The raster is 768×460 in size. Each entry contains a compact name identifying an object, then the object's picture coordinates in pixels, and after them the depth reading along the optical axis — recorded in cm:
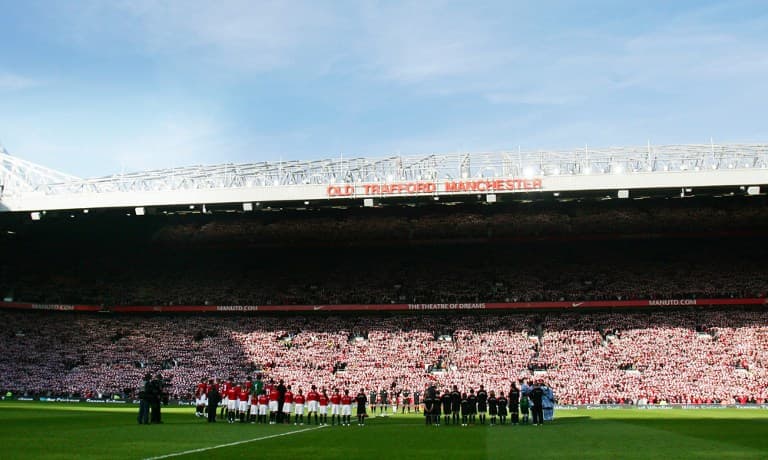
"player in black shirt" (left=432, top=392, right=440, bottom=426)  2686
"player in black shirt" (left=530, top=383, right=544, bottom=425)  2637
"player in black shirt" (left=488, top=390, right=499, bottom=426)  2791
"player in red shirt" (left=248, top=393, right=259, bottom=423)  2781
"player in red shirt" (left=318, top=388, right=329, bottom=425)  2752
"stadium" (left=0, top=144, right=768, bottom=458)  4819
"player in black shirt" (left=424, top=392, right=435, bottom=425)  2678
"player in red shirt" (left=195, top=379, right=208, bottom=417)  3037
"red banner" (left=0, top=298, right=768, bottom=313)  5394
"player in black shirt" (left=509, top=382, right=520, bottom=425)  2697
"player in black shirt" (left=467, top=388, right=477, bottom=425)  2755
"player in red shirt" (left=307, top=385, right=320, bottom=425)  2773
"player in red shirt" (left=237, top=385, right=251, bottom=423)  2789
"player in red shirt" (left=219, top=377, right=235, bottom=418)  2855
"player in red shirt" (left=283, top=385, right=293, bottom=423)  2734
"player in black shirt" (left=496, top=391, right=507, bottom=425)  2781
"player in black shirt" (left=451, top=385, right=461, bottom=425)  2761
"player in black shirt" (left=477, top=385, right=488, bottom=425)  2775
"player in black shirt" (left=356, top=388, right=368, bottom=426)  2752
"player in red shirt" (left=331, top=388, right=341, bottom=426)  2755
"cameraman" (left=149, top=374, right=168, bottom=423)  2529
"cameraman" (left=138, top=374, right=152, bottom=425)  2505
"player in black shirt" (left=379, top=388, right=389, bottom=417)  3950
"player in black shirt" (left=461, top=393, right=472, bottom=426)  2748
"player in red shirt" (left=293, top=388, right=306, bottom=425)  2733
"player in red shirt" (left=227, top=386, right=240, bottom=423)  2830
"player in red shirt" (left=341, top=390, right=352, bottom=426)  2755
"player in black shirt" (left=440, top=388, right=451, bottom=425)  2738
